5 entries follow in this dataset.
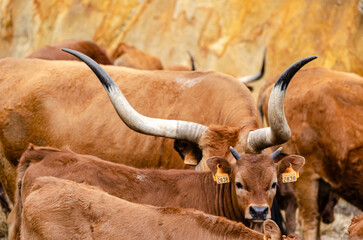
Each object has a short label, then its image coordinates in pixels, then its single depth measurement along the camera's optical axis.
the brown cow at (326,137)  15.71
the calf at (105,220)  9.44
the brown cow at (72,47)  21.17
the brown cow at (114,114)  13.41
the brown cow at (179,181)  11.35
